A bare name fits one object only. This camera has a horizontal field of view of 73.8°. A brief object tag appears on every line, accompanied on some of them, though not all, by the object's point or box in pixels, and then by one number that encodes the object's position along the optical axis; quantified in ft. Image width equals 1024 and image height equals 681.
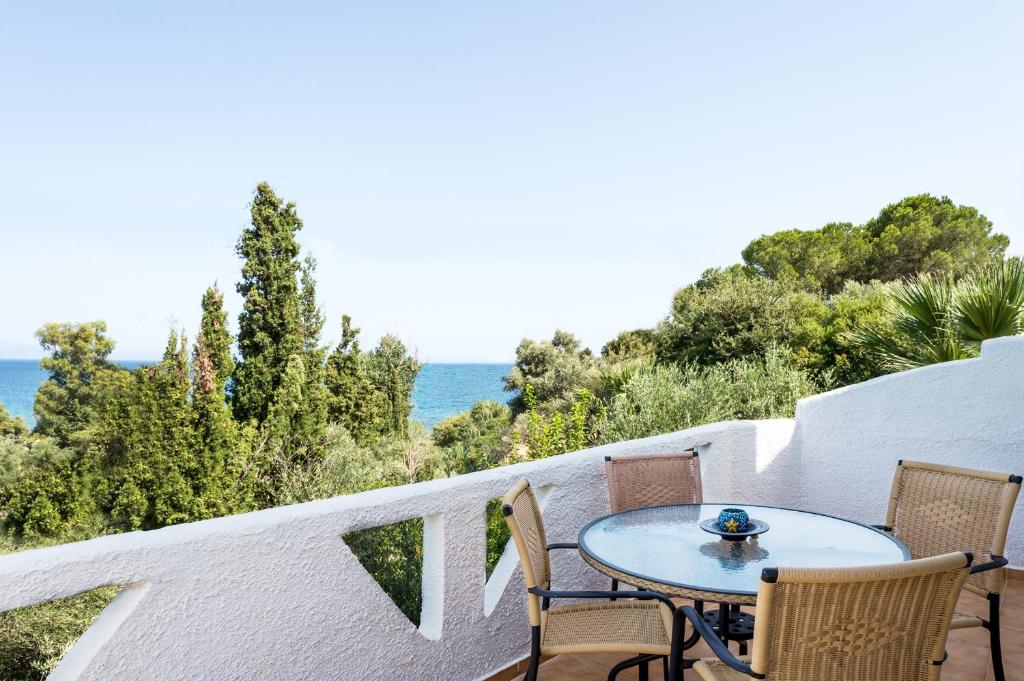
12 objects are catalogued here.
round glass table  6.18
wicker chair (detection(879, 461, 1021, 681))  7.57
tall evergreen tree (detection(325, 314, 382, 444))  74.28
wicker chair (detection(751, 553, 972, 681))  4.48
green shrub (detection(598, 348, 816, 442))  26.09
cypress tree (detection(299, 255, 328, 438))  66.08
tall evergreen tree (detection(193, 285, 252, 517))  57.52
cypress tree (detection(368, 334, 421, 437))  81.66
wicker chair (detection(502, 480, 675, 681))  6.55
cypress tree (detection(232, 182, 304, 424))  64.23
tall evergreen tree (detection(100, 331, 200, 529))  57.41
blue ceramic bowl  7.41
